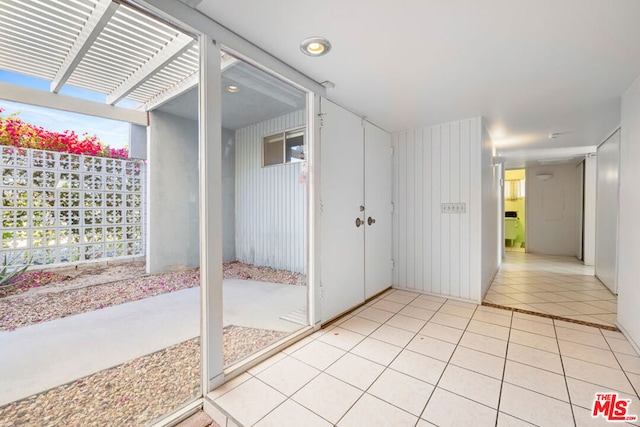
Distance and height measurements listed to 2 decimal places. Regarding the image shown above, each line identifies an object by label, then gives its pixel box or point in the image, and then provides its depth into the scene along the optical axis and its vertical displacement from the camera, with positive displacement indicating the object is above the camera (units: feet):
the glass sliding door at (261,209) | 7.10 +0.02
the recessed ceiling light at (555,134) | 12.72 +3.70
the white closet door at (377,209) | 10.74 -0.01
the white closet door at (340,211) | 8.55 -0.07
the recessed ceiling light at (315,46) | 5.82 +3.82
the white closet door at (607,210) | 11.46 -0.10
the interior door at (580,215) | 19.61 -0.55
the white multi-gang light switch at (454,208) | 10.83 +0.03
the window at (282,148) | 11.32 +2.97
